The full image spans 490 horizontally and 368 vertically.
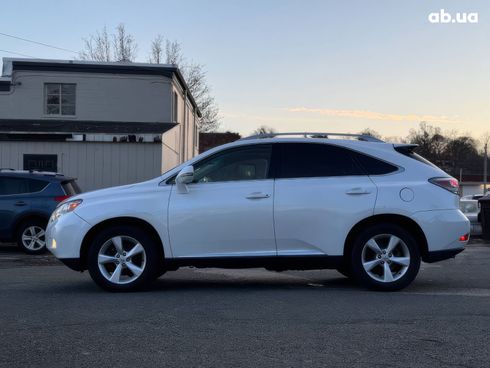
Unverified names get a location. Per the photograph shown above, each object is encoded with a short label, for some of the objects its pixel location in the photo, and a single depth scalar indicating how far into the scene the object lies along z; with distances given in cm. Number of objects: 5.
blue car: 1334
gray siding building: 2142
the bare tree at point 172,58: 5209
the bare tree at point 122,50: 5138
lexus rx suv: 745
